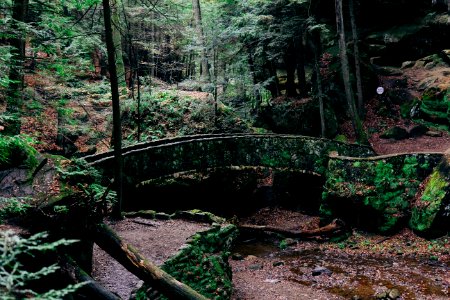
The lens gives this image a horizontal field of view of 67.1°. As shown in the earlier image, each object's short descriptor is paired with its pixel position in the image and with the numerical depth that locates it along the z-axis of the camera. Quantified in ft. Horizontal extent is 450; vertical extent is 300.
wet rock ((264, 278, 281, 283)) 31.26
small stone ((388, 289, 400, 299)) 26.21
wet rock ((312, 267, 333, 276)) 32.07
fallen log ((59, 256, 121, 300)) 16.17
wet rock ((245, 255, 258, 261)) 38.16
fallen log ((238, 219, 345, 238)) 41.73
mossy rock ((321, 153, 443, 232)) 39.78
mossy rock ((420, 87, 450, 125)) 60.29
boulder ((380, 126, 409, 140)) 60.85
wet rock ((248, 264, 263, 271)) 34.81
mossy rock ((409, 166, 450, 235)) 34.76
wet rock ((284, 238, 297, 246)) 41.61
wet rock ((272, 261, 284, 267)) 35.27
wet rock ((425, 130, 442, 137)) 59.06
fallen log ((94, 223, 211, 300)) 17.76
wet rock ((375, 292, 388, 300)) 26.42
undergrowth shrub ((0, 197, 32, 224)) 14.77
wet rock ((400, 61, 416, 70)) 75.25
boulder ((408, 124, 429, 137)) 60.49
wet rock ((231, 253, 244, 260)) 38.50
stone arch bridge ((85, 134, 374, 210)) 39.78
